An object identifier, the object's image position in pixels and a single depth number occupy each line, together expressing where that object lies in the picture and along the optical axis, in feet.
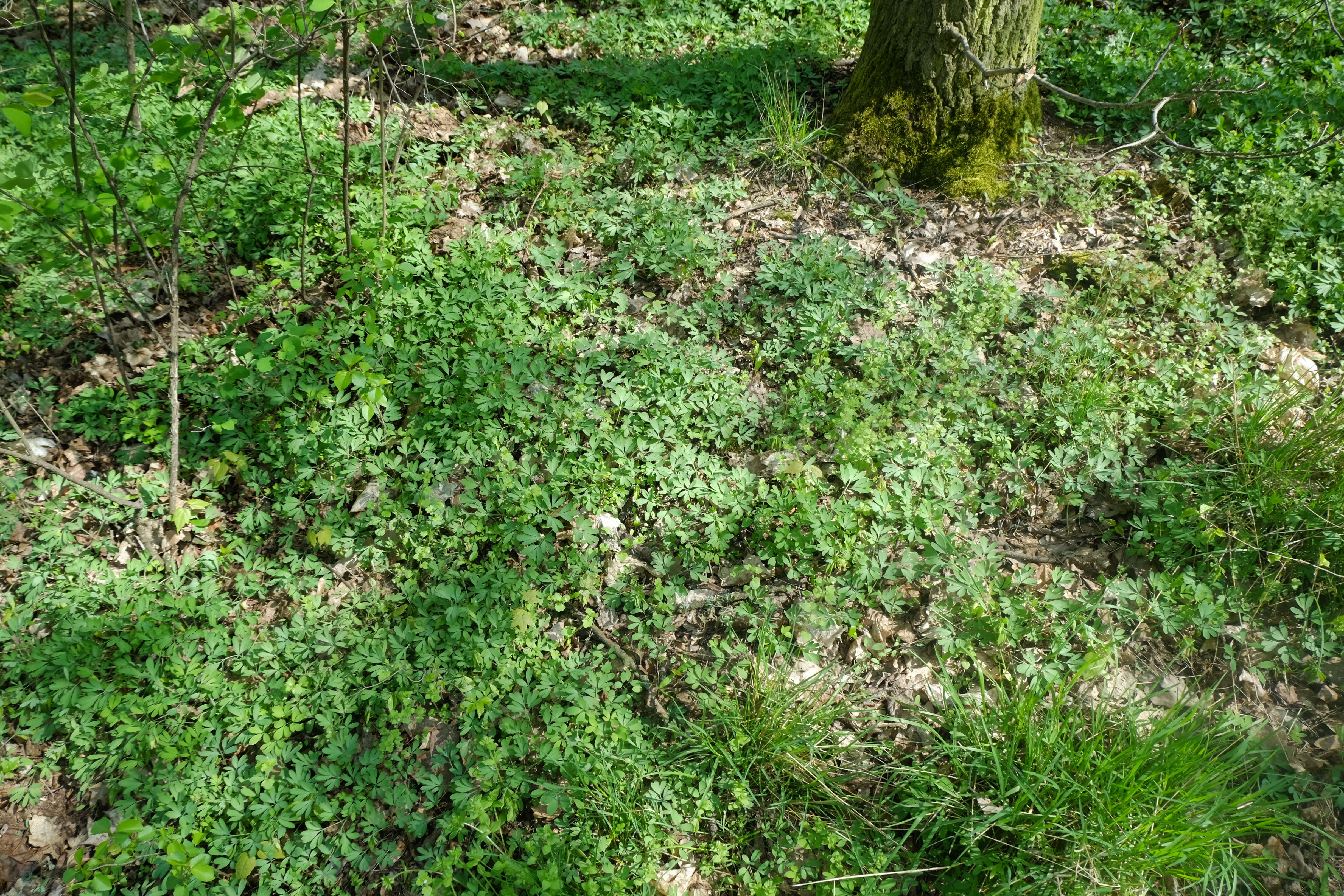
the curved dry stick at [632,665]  9.21
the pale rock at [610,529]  10.57
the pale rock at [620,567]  10.27
